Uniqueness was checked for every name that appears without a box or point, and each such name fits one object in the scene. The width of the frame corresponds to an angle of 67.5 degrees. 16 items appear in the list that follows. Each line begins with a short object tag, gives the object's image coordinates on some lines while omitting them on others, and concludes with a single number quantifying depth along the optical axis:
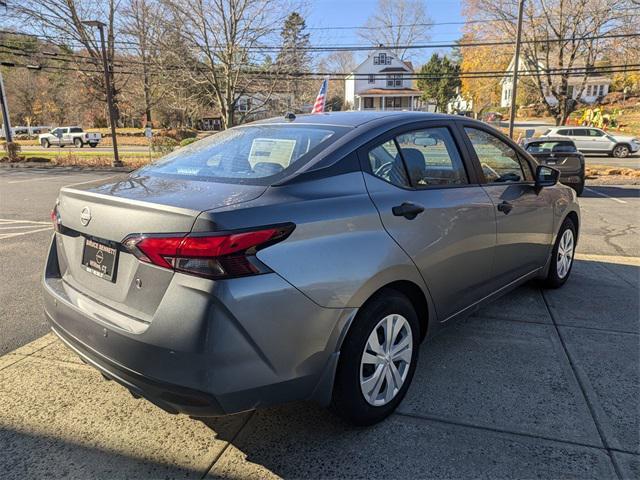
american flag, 14.44
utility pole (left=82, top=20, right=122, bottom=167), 19.59
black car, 11.18
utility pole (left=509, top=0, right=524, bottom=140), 20.65
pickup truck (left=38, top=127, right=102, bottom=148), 39.06
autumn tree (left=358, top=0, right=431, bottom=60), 58.30
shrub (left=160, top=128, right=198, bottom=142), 38.64
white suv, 24.36
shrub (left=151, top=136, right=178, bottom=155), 20.04
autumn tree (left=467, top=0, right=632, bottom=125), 31.70
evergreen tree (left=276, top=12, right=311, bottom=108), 20.95
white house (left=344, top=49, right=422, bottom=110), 61.62
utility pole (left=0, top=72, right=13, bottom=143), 23.16
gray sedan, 1.91
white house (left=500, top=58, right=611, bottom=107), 62.69
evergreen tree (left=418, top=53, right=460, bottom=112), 62.66
